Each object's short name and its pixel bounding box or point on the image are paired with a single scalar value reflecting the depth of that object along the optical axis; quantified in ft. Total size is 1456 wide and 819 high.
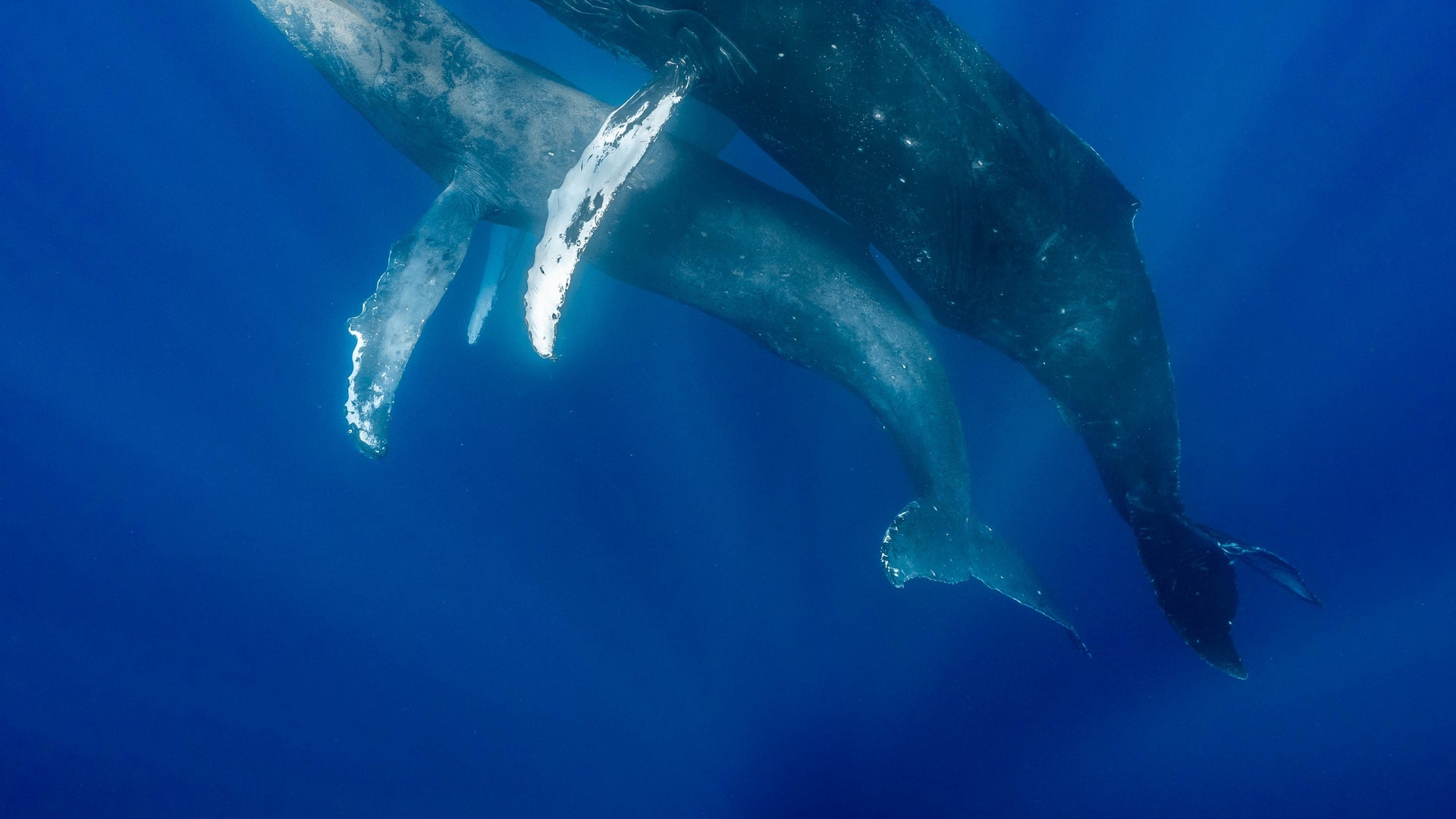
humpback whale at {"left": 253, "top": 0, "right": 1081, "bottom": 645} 18.28
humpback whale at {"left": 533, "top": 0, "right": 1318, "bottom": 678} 14.58
